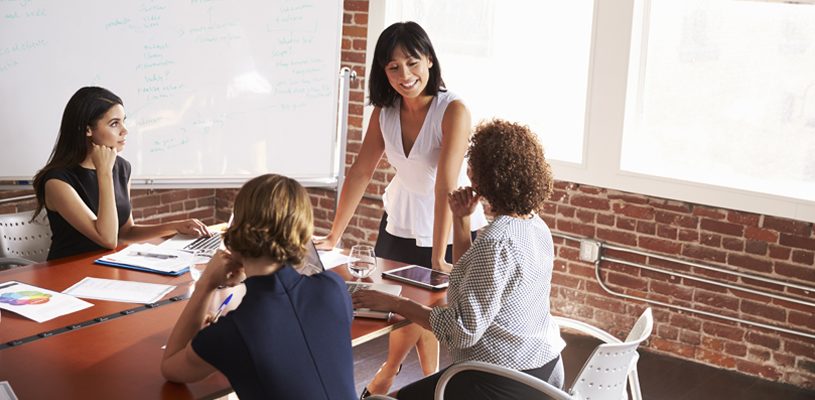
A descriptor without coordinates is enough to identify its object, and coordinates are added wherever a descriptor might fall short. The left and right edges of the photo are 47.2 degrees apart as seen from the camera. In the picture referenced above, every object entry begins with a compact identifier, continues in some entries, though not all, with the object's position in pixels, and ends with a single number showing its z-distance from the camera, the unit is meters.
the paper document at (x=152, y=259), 3.16
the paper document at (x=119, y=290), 2.85
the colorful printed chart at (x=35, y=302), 2.68
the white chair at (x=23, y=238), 3.71
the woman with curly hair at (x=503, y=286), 2.57
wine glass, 2.95
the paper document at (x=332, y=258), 3.34
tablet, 3.14
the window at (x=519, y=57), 5.05
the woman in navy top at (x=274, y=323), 2.09
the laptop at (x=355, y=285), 2.63
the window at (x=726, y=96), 4.49
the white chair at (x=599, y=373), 2.47
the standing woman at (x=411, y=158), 3.47
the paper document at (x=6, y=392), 2.09
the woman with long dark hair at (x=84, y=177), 3.39
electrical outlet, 5.02
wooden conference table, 2.20
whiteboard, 4.00
